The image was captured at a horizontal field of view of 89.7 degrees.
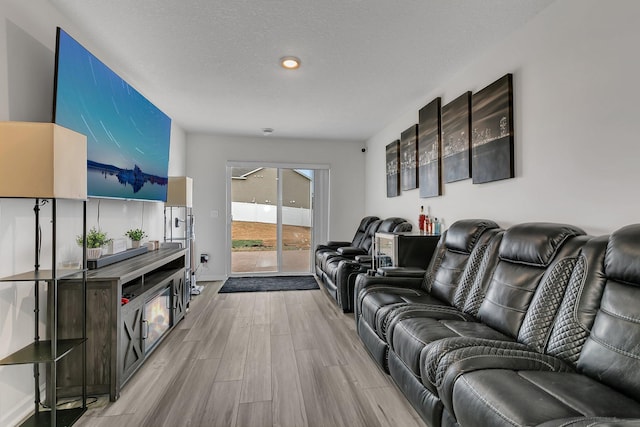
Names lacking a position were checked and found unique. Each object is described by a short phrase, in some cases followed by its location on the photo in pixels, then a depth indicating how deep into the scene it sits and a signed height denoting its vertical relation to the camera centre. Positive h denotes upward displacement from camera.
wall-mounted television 1.99 +0.74
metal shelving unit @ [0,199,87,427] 1.61 -0.71
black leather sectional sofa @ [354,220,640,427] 1.13 -0.60
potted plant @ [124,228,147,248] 3.13 -0.16
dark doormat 4.85 -1.05
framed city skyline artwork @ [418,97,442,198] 3.42 +0.76
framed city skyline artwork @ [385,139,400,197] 4.53 +0.73
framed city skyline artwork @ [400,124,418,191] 3.96 +0.77
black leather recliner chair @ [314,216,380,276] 5.05 -0.43
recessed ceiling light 2.78 +1.39
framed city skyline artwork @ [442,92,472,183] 2.88 +0.75
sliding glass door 5.84 -0.01
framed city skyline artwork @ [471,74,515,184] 2.42 +0.68
